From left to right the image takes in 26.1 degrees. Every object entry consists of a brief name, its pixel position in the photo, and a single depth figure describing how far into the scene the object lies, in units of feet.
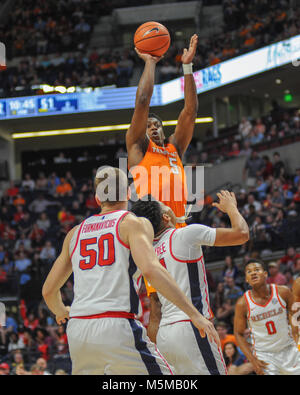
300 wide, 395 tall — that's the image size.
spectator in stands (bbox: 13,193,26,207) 70.13
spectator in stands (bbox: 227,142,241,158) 65.87
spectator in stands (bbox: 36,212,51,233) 63.91
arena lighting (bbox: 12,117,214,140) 85.20
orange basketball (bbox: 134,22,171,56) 18.79
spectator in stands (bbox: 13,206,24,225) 66.96
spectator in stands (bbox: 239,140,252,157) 64.35
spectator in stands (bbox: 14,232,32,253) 60.85
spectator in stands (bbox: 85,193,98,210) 65.16
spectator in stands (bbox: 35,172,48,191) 73.77
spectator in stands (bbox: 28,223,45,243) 62.18
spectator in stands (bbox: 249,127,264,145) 63.88
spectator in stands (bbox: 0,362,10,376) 38.32
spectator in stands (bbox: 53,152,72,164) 84.38
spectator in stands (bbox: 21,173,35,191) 73.90
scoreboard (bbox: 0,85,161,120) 75.72
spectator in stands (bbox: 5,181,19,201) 72.77
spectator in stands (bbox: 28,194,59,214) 68.49
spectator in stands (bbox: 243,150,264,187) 57.98
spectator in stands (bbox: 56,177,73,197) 70.85
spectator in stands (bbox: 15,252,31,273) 57.01
